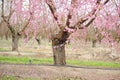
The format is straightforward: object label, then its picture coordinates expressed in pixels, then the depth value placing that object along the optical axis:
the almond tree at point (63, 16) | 13.13
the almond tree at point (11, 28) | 29.49
